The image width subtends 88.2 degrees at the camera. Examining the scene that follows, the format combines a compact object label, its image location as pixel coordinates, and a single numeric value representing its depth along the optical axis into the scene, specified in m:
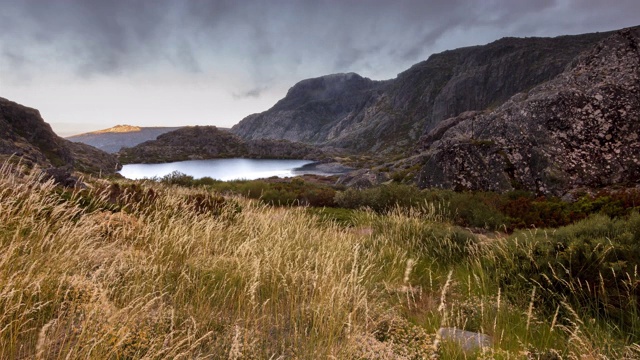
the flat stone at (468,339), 3.66
